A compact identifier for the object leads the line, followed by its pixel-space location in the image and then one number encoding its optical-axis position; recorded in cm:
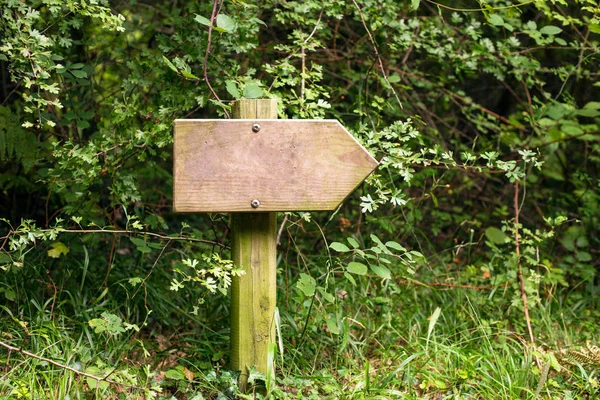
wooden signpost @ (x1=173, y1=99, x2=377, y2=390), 229
